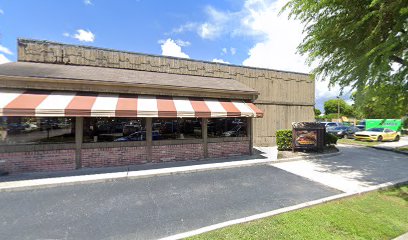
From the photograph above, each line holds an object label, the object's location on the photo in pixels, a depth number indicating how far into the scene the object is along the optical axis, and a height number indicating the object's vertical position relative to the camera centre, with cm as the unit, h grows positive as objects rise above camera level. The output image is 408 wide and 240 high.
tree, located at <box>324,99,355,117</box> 7714 +651
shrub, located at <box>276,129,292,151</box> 1286 -103
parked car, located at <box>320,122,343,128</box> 2661 -14
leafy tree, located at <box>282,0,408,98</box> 689 +339
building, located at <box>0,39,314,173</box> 788 +44
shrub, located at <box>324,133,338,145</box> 1362 -107
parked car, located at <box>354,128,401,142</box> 2044 -113
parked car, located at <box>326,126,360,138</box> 2368 -92
